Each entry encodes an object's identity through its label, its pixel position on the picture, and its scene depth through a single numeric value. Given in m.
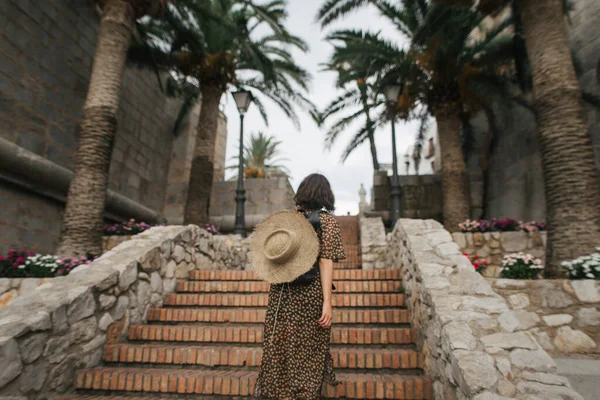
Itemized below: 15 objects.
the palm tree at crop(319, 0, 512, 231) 9.83
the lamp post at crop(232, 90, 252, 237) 8.41
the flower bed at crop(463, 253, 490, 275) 6.27
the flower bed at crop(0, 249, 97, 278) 5.61
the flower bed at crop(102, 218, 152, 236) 8.47
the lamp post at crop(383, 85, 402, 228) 8.25
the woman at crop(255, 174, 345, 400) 2.30
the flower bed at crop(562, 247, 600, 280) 4.77
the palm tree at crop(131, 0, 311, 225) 9.77
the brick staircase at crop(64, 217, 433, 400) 2.96
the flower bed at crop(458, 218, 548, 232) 8.23
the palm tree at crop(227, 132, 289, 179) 31.50
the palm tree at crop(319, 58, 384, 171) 12.69
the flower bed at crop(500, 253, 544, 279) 5.38
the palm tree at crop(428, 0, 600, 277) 5.45
